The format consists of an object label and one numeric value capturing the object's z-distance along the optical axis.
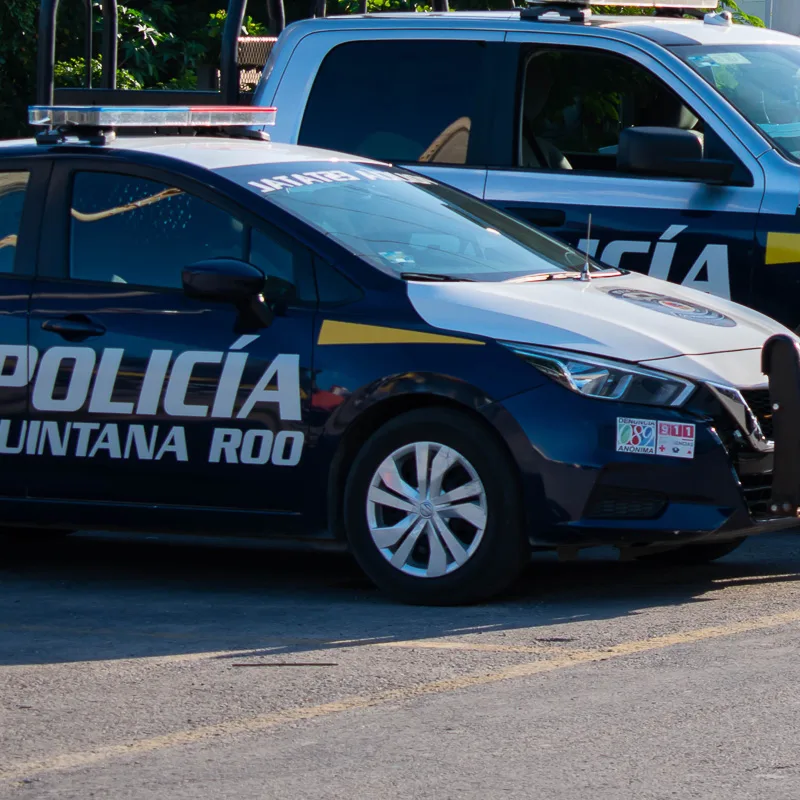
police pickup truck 16.31
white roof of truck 17.28
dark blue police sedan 12.82
